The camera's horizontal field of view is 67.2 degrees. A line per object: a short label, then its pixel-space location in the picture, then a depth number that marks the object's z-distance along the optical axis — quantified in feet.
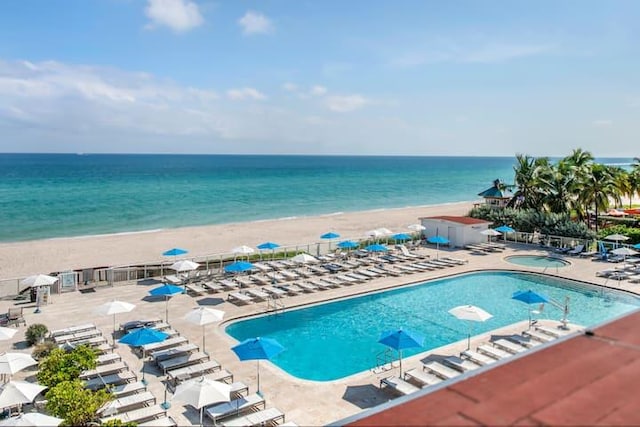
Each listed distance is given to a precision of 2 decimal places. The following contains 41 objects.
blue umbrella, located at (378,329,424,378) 40.70
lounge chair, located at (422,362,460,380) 40.27
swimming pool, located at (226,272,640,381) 49.26
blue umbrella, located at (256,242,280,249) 84.69
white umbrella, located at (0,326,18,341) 44.16
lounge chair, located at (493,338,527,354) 45.74
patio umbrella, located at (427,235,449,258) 90.84
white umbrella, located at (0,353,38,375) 37.09
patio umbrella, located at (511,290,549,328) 52.90
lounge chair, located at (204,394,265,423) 34.76
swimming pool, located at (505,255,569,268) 86.22
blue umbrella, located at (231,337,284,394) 38.11
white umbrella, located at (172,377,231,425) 32.30
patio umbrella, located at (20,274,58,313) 60.44
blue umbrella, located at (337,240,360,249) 91.20
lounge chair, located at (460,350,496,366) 42.68
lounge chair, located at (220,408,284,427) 33.19
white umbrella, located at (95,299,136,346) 50.04
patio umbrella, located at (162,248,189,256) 79.56
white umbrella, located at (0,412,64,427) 28.42
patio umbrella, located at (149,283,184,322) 58.08
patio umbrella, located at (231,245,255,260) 78.43
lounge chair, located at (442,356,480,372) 42.04
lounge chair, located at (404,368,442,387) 39.04
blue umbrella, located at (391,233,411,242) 98.17
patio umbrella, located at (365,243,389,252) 85.30
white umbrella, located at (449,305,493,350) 46.75
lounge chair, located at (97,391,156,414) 34.73
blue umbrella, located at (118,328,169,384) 41.72
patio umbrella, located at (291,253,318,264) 76.89
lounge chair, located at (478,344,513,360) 44.04
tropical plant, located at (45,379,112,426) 30.48
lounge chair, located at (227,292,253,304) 64.84
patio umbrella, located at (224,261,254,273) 69.72
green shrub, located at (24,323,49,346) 49.60
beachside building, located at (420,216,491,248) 101.55
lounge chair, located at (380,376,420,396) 37.83
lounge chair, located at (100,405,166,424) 33.50
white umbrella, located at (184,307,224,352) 46.80
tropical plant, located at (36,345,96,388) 36.11
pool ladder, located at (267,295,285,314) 62.38
